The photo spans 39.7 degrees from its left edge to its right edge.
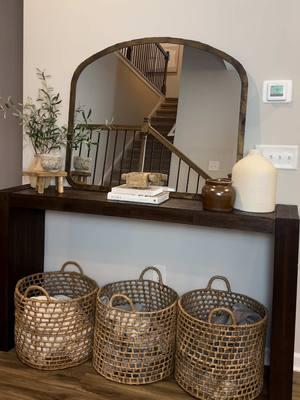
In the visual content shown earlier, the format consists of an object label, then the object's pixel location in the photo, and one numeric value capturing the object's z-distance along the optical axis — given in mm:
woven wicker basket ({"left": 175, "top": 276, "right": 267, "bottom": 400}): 1769
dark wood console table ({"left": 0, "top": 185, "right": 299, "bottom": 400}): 1660
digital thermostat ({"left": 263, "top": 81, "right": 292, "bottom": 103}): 1916
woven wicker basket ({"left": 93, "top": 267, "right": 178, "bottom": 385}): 1876
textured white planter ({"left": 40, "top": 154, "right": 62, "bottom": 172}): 2094
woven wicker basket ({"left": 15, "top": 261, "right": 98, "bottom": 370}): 1948
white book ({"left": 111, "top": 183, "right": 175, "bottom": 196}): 1908
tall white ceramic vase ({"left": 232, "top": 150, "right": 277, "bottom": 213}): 1757
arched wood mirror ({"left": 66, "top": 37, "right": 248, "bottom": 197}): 1993
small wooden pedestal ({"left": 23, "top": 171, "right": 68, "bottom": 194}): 2051
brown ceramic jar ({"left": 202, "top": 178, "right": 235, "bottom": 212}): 1762
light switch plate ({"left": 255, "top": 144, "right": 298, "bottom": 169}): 1948
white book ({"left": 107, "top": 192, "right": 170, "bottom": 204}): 1888
